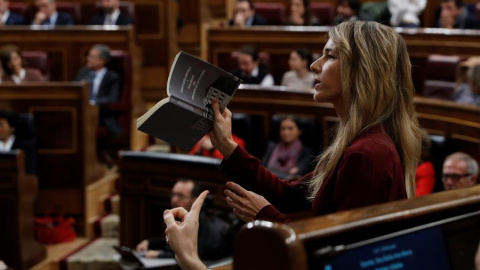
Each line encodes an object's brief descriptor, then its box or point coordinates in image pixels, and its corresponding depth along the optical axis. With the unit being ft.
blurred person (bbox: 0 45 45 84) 24.47
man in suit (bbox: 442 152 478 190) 14.12
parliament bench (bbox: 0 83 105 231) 21.66
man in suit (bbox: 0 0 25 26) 29.76
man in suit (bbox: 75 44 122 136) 24.61
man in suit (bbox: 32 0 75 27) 29.29
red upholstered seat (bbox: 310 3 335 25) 30.24
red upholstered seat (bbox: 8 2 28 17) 30.69
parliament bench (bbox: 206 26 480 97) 23.73
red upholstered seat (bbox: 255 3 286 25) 30.36
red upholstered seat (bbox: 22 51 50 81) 26.27
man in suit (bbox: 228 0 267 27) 28.25
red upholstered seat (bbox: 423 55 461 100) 22.38
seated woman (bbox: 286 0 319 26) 27.76
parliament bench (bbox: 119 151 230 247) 17.67
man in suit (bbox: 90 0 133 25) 28.56
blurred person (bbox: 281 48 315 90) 23.23
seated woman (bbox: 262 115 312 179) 18.68
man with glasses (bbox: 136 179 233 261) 15.40
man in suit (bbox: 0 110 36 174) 20.59
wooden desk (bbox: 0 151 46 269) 18.99
